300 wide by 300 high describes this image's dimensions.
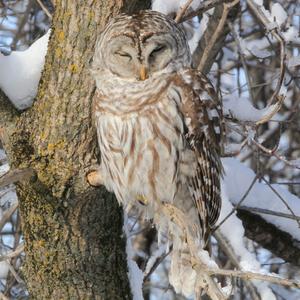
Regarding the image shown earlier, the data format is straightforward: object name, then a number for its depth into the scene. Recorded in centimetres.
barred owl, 633
